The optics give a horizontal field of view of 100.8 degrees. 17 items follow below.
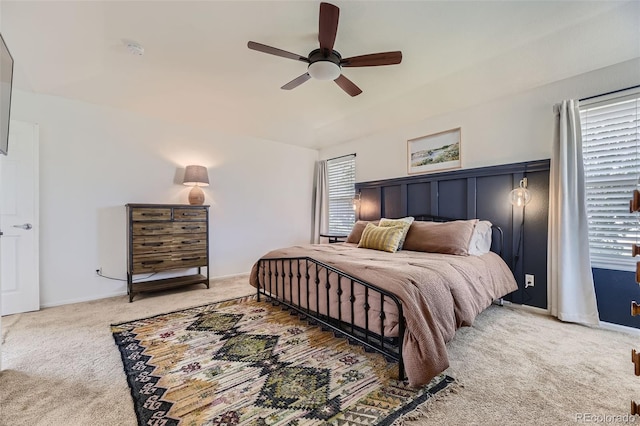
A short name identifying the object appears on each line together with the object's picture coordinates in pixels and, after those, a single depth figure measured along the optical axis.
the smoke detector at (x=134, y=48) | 2.61
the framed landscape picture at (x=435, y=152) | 3.59
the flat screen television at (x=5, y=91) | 1.71
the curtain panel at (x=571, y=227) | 2.56
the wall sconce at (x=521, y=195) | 2.96
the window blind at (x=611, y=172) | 2.42
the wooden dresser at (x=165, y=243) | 3.42
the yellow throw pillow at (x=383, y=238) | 3.14
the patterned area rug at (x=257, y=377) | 1.44
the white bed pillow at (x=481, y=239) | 2.95
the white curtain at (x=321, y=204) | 5.57
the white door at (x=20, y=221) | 2.88
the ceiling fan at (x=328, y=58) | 2.12
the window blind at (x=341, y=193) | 5.11
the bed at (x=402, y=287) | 1.66
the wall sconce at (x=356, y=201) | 4.81
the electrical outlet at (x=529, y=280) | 2.96
